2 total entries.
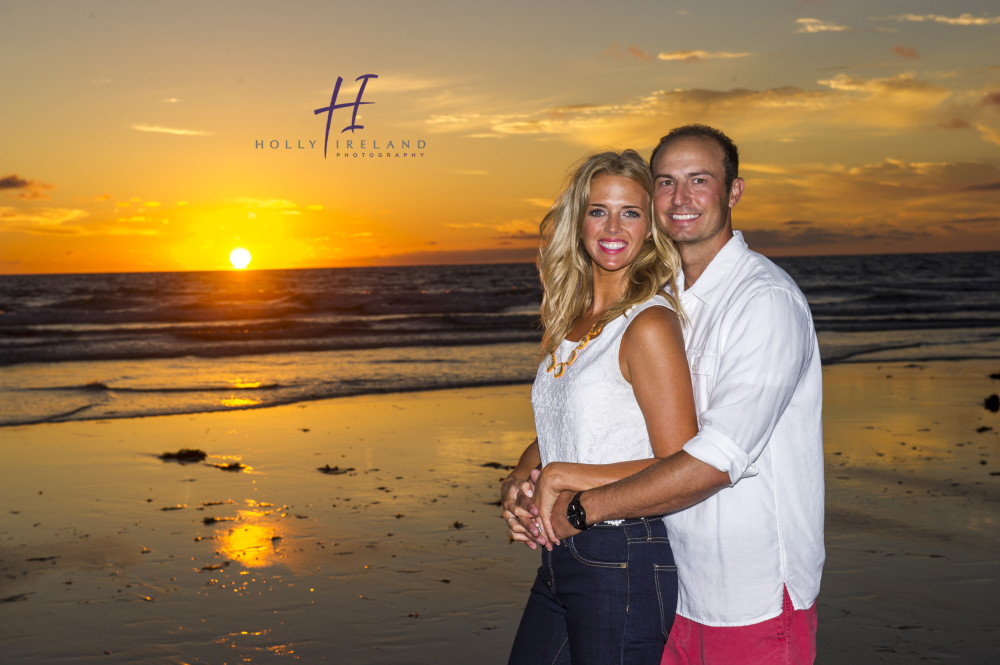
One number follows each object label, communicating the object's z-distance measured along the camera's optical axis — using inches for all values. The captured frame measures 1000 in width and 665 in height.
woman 97.9
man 89.7
